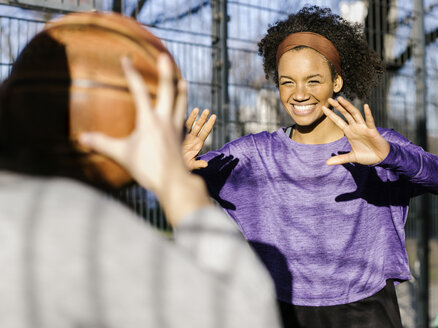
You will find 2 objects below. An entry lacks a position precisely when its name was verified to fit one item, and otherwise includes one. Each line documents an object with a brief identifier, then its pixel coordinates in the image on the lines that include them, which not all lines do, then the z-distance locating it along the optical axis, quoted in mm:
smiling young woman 2387
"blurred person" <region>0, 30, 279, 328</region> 834
